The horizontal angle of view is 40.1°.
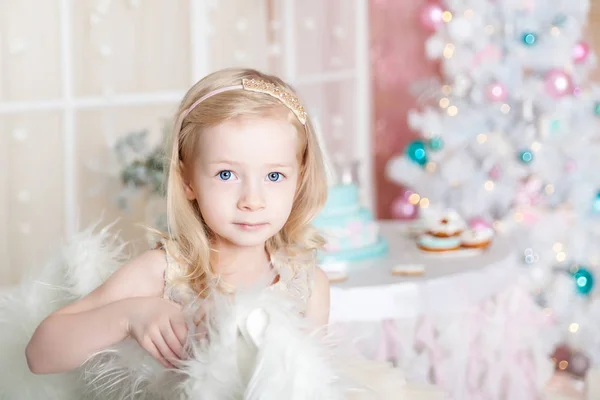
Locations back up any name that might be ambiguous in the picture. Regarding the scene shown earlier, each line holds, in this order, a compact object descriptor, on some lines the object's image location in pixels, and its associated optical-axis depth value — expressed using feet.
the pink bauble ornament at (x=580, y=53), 11.08
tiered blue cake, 7.55
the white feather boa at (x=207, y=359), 3.52
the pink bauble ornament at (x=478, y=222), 11.26
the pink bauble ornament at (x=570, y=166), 10.97
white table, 6.63
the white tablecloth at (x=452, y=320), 6.70
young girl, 4.27
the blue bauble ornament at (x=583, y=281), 10.90
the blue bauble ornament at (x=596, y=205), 10.80
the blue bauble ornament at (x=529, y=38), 11.10
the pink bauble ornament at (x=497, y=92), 11.28
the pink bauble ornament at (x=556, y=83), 10.97
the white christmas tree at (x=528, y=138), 10.88
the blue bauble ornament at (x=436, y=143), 11.64
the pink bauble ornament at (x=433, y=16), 11.71
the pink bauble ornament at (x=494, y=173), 11.42
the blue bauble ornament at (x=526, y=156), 11.12
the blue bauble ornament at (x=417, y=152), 11.88
